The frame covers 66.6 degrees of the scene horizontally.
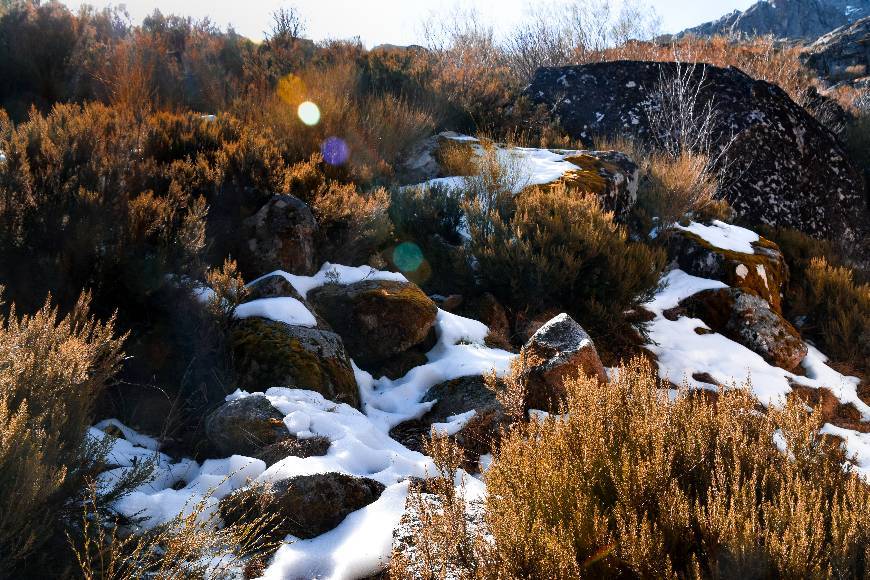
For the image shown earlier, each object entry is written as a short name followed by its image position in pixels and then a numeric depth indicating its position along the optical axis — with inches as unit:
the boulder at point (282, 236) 187.8
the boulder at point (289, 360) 148.9
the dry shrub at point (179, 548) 67.9
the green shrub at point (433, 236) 239.0
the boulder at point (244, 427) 119.9
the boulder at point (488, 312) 222.1
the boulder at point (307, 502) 98.9
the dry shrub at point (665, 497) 68.3
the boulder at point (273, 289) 170.4
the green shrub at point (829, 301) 277.4
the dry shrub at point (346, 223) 206.1
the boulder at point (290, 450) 115.9
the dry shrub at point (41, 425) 67.5
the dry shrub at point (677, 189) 315.0
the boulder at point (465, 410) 144.9
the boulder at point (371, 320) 185.3
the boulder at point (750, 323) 257.8
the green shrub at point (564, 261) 226.1
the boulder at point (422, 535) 72.6
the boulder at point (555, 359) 158.6
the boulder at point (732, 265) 283.1
